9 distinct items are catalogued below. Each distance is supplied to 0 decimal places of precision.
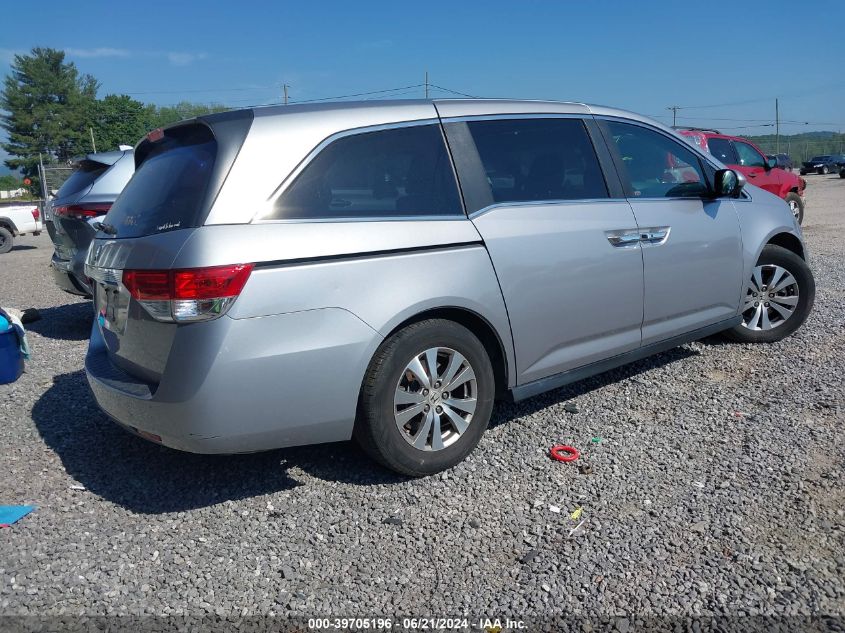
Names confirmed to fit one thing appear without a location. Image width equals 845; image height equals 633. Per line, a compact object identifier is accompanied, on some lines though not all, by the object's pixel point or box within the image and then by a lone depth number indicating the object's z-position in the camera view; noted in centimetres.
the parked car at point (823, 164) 4753
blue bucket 523
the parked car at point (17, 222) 1741
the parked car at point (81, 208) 640
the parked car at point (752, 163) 1194
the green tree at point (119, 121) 8131
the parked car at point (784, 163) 1362
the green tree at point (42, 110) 7400
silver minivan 298
